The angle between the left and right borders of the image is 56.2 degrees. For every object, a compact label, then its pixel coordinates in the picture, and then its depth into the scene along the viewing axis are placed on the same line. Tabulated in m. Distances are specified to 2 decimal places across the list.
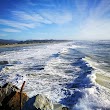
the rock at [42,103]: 3.03
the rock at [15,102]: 3.56
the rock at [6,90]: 3.86
